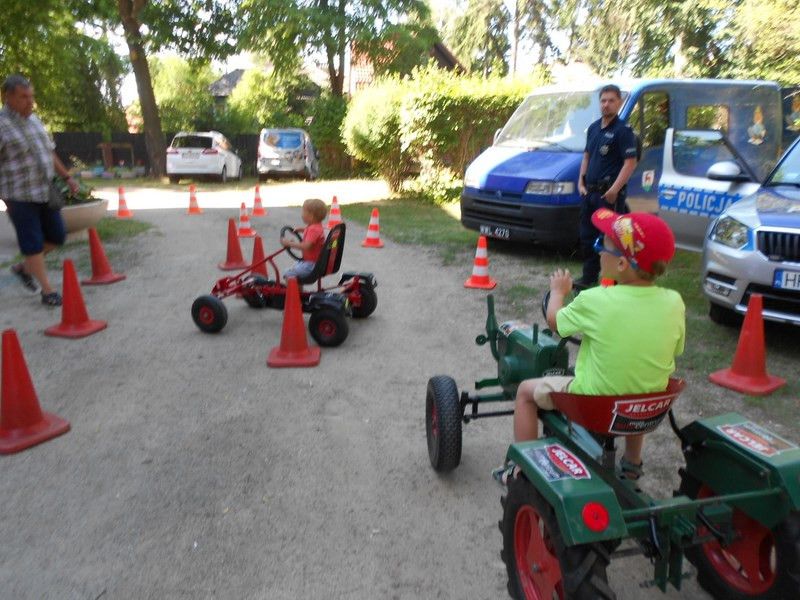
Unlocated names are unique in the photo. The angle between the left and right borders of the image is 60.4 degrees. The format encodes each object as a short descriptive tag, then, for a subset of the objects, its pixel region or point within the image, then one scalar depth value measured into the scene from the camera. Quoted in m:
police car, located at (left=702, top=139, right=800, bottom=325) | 5.18
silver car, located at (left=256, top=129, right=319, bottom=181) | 22.91
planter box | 10.22
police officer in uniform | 6.58
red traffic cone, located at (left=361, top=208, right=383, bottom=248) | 10.42
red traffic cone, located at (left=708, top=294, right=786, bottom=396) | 4.82
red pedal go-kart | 5.79
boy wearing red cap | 2.59
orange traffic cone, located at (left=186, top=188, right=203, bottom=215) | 14.18
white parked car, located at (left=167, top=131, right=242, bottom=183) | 22.23
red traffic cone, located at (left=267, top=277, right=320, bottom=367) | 5.50
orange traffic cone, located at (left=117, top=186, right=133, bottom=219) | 13.48
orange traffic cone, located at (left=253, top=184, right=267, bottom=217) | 13.89
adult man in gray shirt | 6.44
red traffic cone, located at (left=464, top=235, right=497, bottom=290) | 7.85
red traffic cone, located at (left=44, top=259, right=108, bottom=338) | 6.09
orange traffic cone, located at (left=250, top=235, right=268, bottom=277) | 7.57
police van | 8.69
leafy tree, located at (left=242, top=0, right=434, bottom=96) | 25.50
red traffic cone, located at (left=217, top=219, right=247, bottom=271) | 8.80
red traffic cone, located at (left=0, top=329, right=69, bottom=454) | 4.13
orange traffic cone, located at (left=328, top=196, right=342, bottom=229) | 11.64
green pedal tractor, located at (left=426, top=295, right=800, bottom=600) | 2.28
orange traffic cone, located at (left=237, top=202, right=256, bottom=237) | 11.02
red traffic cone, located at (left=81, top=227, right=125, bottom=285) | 8.03
